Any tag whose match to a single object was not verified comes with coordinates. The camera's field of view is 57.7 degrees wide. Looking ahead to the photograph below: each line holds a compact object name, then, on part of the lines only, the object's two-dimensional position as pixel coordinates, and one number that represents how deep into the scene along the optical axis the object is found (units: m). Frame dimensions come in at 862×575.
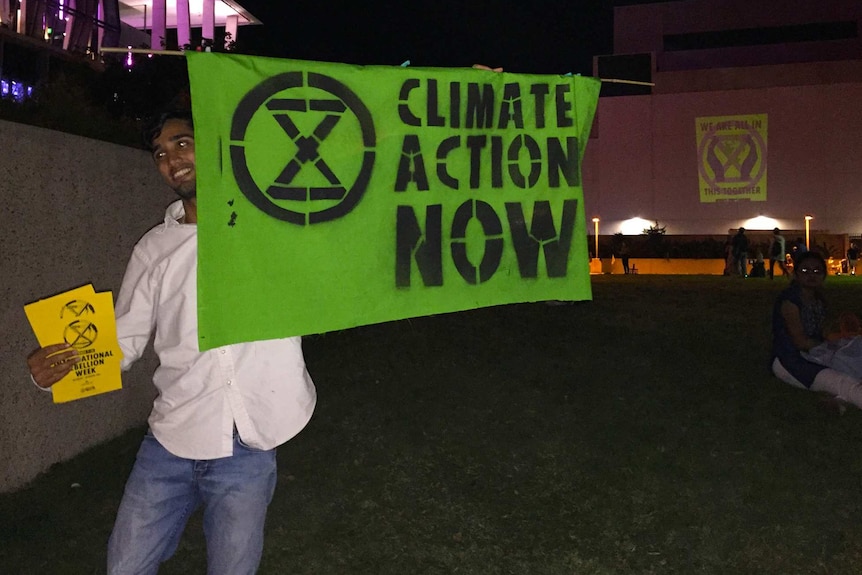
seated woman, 6.57
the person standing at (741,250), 23.72
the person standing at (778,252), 22.94
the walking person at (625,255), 29.33
